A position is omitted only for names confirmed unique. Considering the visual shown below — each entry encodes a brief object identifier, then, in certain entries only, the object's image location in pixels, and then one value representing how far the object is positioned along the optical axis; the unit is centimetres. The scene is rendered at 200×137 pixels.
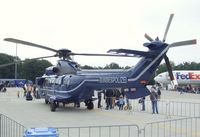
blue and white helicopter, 1276
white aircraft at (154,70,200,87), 4399
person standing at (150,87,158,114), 1325
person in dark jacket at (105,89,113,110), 1527
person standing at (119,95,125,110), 1497
